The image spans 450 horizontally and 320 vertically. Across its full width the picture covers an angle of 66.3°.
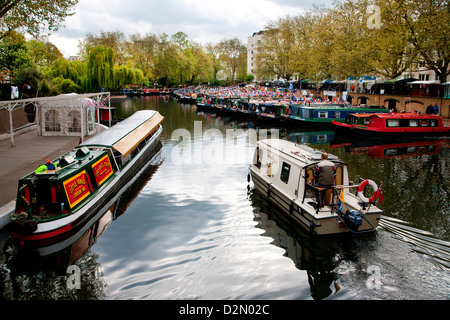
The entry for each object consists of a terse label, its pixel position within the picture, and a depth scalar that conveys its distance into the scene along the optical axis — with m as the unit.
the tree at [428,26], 34.78
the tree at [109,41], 95.88
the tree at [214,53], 124.56
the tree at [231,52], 125.88
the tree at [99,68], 58.62
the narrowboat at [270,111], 44.62
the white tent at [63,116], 26.59
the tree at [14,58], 41.62
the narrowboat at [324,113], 40.38
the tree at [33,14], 24.23
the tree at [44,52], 82.04
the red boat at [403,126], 32.38
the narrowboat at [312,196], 11.73
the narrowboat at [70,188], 11.35
